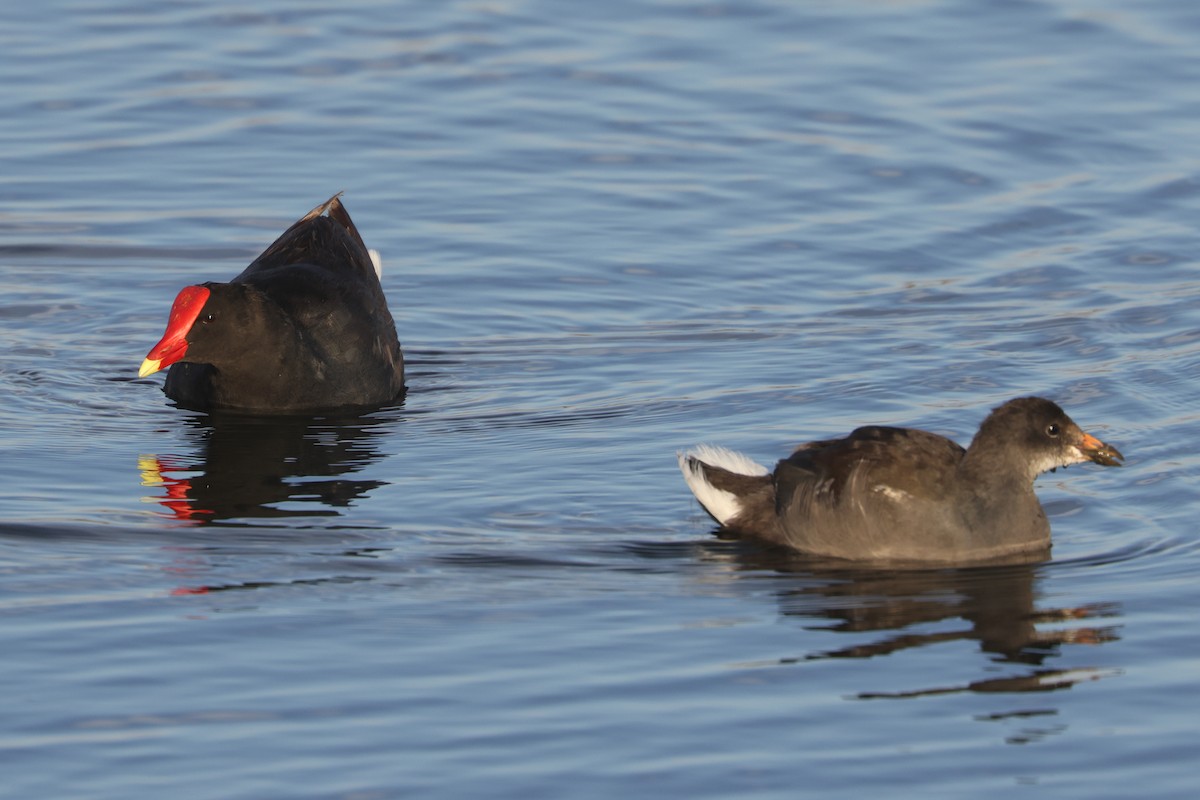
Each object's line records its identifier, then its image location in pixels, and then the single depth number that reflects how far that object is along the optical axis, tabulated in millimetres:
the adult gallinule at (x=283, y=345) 23500
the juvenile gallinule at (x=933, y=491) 18594
